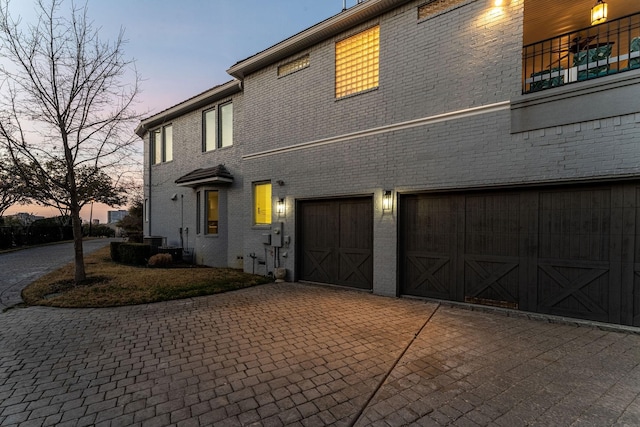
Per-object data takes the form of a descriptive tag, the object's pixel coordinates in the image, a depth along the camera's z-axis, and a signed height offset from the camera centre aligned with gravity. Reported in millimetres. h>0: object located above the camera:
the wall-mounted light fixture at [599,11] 5785 +4045
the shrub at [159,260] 11180 -1917
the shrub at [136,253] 11656 -1719
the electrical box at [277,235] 8898 -772
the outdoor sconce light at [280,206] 8914 +143
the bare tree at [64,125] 7113 +2267
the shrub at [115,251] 12528 -1757
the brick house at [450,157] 4754 +1127
